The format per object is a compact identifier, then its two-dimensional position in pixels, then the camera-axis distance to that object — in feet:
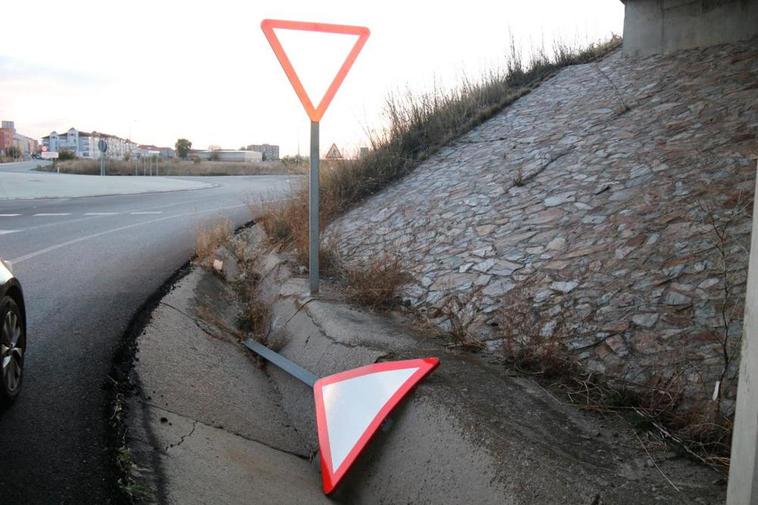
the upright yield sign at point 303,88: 19.15
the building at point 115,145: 430.61
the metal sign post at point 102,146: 137.77
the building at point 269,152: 426.76
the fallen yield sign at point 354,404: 12.71
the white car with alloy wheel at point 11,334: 12.58
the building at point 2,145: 635.17
